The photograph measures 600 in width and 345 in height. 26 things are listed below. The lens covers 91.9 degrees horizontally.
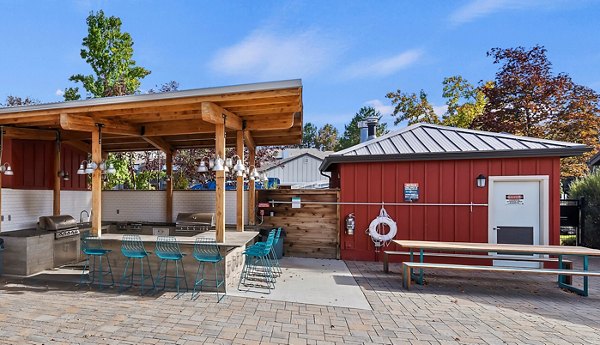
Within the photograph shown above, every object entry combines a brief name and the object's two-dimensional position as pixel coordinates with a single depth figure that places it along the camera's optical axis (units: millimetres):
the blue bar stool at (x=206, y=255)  4512
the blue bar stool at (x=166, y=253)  4629
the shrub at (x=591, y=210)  7945
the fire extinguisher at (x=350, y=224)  6895
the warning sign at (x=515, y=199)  6324
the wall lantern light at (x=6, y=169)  5732
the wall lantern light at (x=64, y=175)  7145
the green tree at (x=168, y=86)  12867
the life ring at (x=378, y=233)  6684
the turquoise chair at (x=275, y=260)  5304
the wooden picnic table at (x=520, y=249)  4574
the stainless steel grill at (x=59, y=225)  5996
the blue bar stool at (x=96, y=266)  4969
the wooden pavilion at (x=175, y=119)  4504
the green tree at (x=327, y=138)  42719
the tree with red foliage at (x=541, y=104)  11383
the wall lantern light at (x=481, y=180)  6395
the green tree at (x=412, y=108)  16656
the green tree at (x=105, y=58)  10062
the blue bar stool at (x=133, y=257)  4660
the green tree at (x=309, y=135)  46506
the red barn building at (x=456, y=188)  6191
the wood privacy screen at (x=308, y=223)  7148
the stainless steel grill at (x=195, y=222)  6824
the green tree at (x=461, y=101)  14891
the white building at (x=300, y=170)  24875
